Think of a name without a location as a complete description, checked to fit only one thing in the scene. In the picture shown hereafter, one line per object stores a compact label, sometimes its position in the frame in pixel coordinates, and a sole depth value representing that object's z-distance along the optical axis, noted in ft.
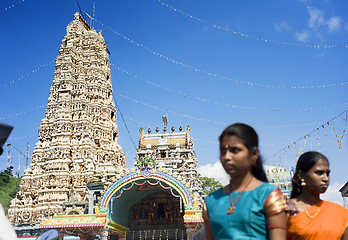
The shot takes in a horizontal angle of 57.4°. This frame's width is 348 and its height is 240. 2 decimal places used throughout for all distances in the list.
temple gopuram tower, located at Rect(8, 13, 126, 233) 106.93
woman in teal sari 8.21
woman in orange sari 10.37
